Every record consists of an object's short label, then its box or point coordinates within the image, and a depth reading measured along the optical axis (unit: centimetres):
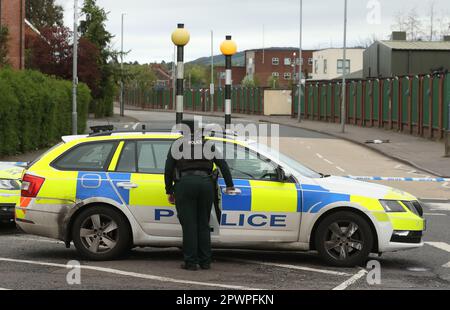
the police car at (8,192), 1141
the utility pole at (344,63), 4477
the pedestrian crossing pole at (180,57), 1873
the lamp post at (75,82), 3307
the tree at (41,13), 7906
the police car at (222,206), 889
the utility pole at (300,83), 5882
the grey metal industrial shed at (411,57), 5672
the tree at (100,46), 6312
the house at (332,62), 10094
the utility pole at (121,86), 6462
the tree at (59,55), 5403
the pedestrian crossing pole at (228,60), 2077
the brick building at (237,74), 15062
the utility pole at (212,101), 8375
